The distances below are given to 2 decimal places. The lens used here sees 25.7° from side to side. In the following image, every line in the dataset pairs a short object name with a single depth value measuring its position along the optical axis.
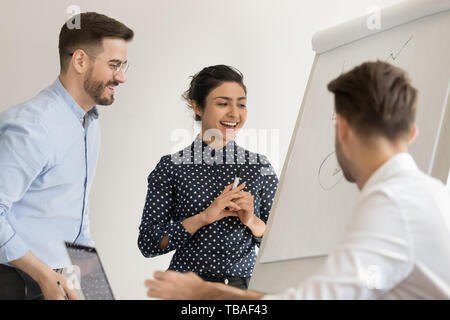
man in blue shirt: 2.40
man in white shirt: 1.80
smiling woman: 2.62
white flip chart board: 2.26
